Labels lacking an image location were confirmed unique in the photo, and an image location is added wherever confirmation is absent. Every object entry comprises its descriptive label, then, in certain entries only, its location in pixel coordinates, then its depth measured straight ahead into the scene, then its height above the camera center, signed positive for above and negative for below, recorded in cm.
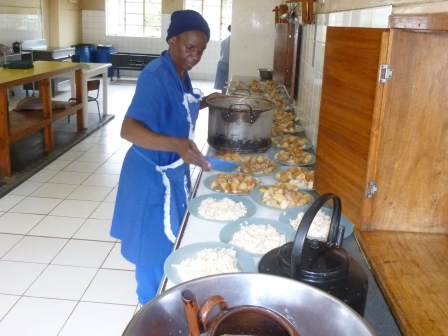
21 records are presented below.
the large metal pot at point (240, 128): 217 -36
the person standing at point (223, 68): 660 -22
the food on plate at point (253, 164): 211 -51
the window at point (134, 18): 1108 +77
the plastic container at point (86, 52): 1027 -10
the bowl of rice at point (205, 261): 121 -57
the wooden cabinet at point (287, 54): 347 +1
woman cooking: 167 -45
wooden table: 385 -69
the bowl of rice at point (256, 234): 139 -56
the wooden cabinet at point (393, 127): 123 -19
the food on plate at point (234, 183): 186 -53
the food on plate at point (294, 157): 225 -50
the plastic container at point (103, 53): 1080 -11
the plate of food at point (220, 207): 160 -55
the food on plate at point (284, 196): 170 -53
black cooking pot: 89 -42
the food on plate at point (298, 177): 194 -52
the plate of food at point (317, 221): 145 -55
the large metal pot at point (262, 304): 71 -41
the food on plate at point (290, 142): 248 -48
